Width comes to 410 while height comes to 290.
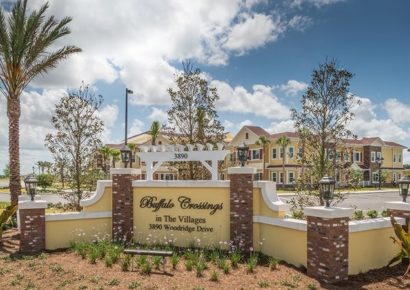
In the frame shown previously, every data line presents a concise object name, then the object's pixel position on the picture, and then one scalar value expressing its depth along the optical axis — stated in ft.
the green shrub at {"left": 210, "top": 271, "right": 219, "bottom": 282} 30.81
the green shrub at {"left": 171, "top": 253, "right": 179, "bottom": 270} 33.73
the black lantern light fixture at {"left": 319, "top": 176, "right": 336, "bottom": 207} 31.78
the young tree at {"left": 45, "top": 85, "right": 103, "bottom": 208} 65.21
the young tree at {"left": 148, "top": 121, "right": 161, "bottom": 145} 152.68
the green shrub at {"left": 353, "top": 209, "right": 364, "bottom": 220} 61.47
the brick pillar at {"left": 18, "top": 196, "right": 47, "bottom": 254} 40.68
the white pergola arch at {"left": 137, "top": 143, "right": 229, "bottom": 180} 42.01
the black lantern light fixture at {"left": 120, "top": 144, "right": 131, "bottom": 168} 44.13
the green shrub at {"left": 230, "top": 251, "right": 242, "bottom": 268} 34.04
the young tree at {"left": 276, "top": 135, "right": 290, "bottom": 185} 155.02
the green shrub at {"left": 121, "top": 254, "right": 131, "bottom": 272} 33.14
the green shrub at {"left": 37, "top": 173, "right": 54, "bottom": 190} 154.24
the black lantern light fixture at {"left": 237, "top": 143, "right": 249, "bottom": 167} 38.86
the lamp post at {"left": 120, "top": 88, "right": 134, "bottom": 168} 44.13
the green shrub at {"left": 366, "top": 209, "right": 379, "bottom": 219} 63.57
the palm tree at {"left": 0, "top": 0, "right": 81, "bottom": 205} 58.29
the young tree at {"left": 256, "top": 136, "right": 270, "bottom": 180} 161.49
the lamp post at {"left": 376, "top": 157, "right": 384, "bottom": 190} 177.29
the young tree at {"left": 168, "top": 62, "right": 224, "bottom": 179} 66.44
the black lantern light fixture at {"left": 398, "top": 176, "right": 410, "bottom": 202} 37.17
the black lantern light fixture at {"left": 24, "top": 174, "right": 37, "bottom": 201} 41.11
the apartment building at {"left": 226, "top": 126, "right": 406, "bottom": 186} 163.02
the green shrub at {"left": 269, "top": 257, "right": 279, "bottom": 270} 33.55
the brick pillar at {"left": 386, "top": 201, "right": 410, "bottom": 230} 36.99
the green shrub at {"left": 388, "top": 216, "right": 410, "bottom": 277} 33.04
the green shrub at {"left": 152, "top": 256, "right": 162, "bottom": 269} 33.40
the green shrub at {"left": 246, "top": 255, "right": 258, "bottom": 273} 32.76
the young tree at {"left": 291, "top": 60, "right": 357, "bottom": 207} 51.70
